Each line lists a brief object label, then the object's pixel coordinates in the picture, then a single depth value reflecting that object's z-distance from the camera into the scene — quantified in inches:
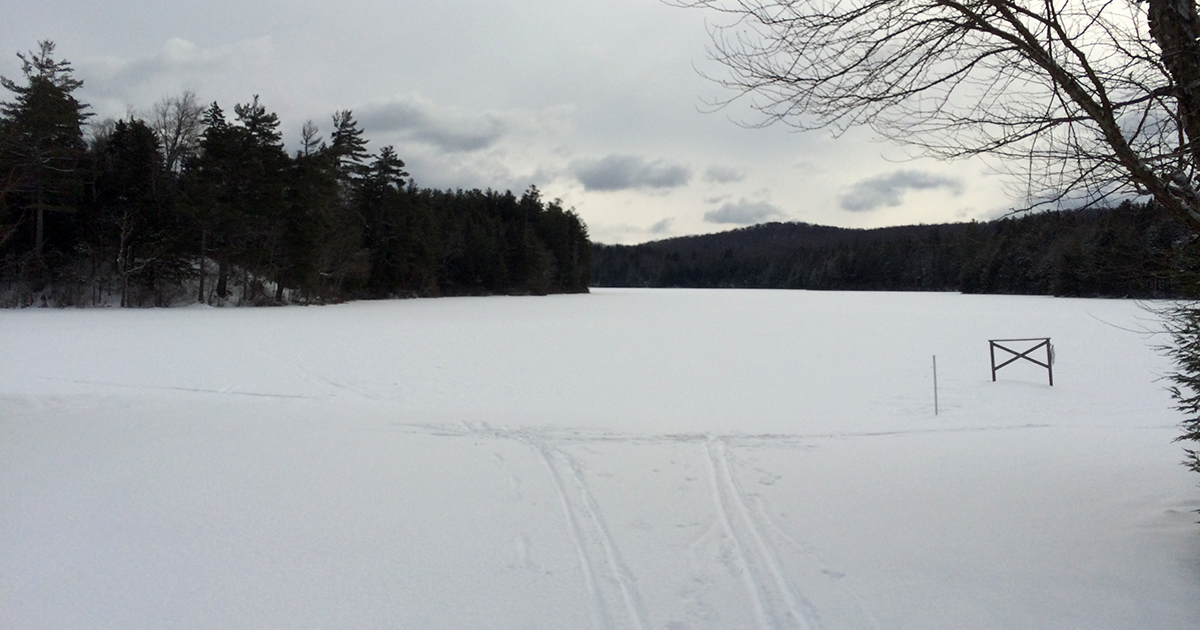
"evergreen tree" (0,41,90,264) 1341.0
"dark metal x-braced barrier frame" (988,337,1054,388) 630.5
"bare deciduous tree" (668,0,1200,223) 165.5
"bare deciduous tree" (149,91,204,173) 1801.2
